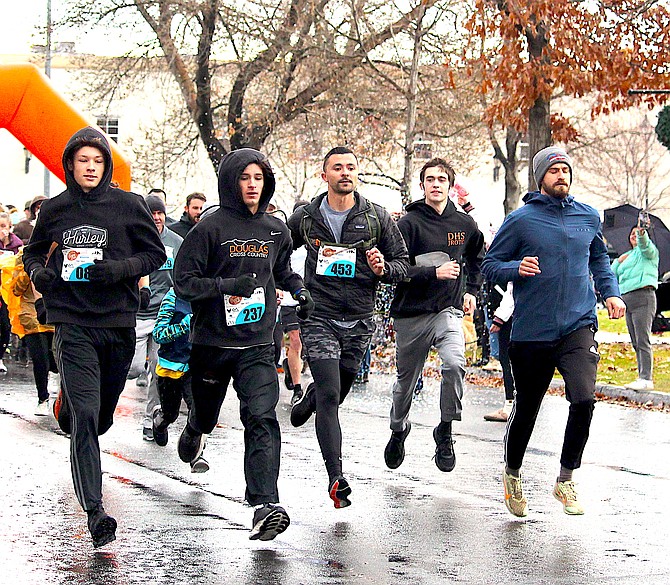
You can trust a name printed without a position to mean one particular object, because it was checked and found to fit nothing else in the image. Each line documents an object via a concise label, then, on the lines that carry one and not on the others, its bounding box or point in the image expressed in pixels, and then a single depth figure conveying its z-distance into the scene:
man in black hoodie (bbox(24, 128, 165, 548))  10.37
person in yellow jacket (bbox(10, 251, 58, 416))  19.38
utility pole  41.68
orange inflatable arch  25.72
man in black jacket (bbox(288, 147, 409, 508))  12.07
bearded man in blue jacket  11.27
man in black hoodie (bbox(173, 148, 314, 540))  10.50
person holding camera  23.04
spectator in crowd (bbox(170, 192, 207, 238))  20.06
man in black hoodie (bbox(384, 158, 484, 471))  13.39
